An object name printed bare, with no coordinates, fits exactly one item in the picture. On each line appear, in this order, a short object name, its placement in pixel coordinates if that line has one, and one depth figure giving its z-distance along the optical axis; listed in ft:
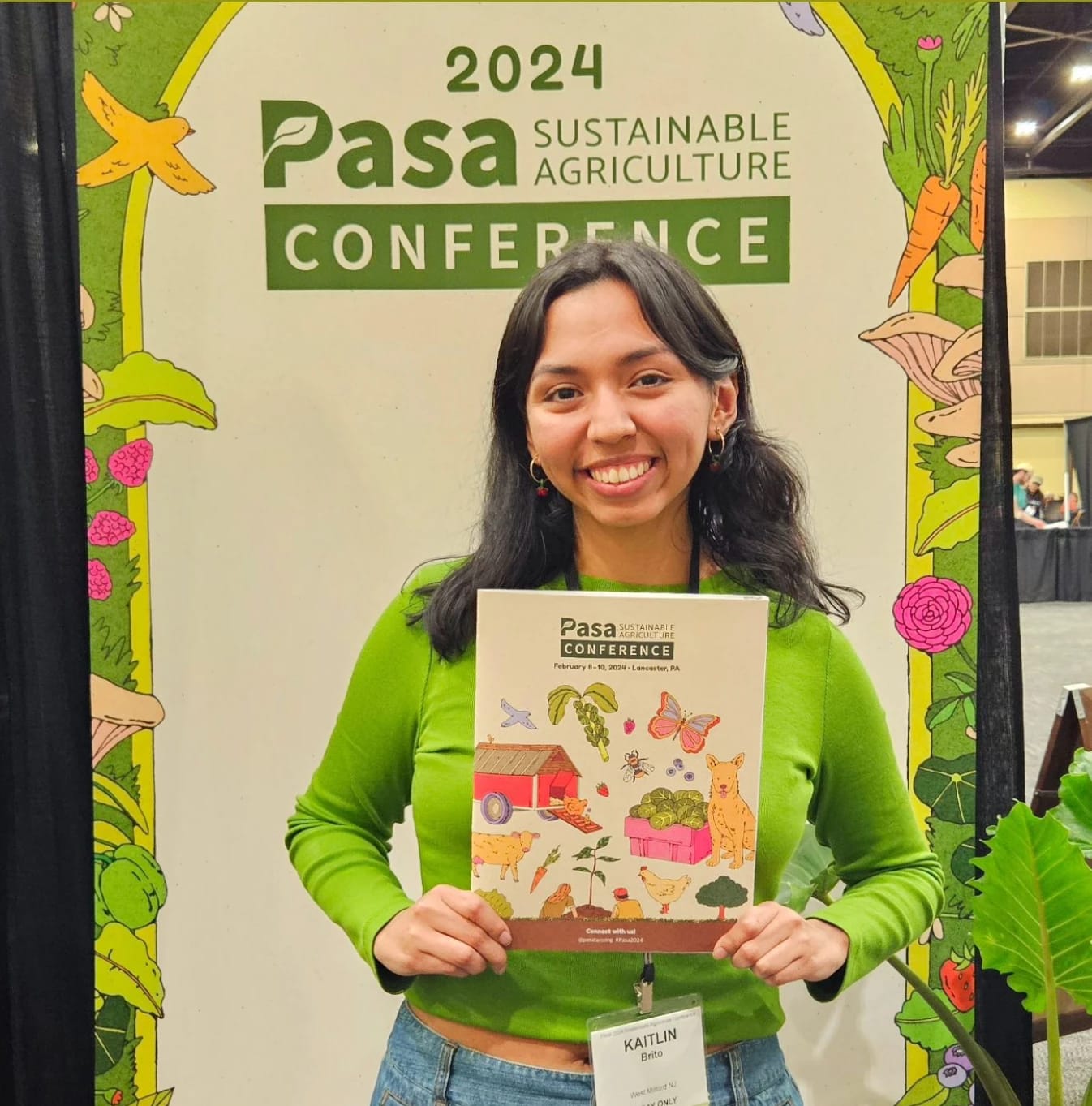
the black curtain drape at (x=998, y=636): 4.95
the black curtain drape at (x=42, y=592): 5.24
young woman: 3.67
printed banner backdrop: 4.80
